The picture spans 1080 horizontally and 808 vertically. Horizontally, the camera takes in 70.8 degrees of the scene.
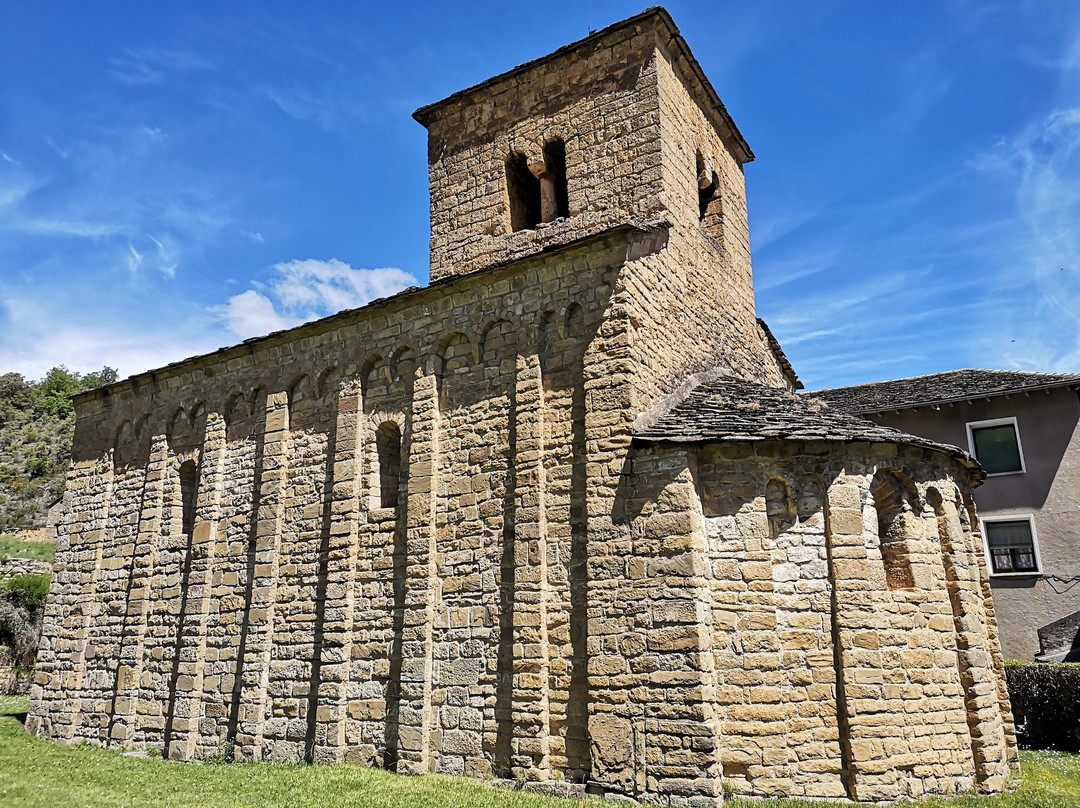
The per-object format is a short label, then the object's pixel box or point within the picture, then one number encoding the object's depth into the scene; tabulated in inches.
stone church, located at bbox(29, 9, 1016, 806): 300.5
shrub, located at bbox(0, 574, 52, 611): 856.3
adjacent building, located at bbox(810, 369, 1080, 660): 647.1
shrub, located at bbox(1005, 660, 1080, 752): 467.2
